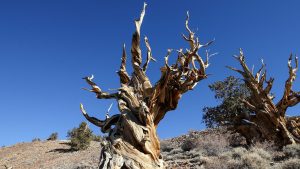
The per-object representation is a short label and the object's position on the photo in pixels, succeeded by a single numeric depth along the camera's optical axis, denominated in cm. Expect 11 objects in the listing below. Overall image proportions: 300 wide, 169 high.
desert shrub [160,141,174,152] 1002
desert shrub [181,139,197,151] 944
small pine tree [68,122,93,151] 1535
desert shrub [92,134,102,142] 1897
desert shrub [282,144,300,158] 686
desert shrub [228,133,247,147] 918
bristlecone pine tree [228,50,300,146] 849
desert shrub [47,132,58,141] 2049
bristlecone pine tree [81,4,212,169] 403
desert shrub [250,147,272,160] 688
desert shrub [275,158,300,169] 578
